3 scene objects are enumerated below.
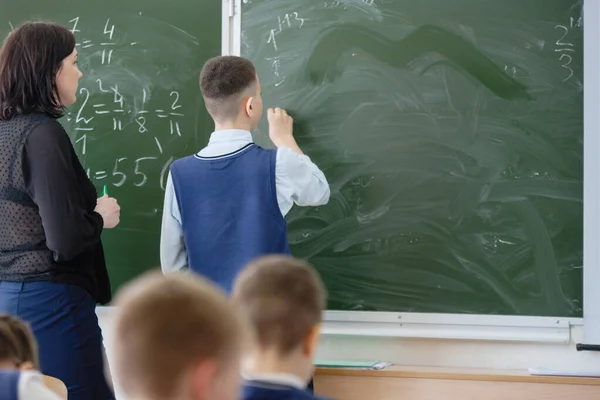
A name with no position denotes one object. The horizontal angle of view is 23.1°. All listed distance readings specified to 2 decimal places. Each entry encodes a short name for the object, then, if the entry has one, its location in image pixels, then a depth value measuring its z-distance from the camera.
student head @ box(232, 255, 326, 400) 2.87
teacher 3.59
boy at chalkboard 3.84
